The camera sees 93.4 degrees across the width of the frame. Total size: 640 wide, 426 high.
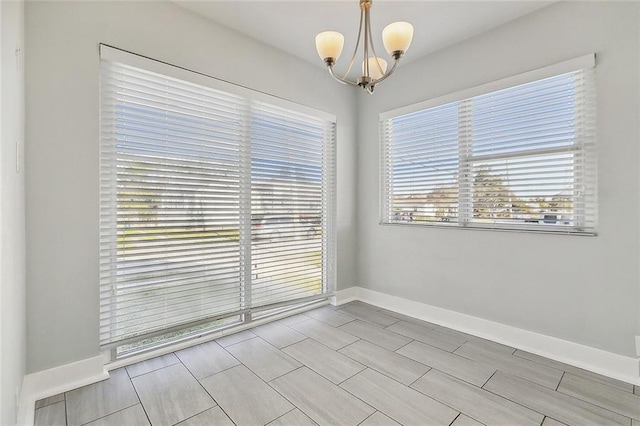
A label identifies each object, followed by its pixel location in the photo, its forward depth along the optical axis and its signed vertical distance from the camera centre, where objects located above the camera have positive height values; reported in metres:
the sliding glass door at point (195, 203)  2.16 +0.07
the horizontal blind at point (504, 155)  2.25 +0.50
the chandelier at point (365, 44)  1.73 +1.00
